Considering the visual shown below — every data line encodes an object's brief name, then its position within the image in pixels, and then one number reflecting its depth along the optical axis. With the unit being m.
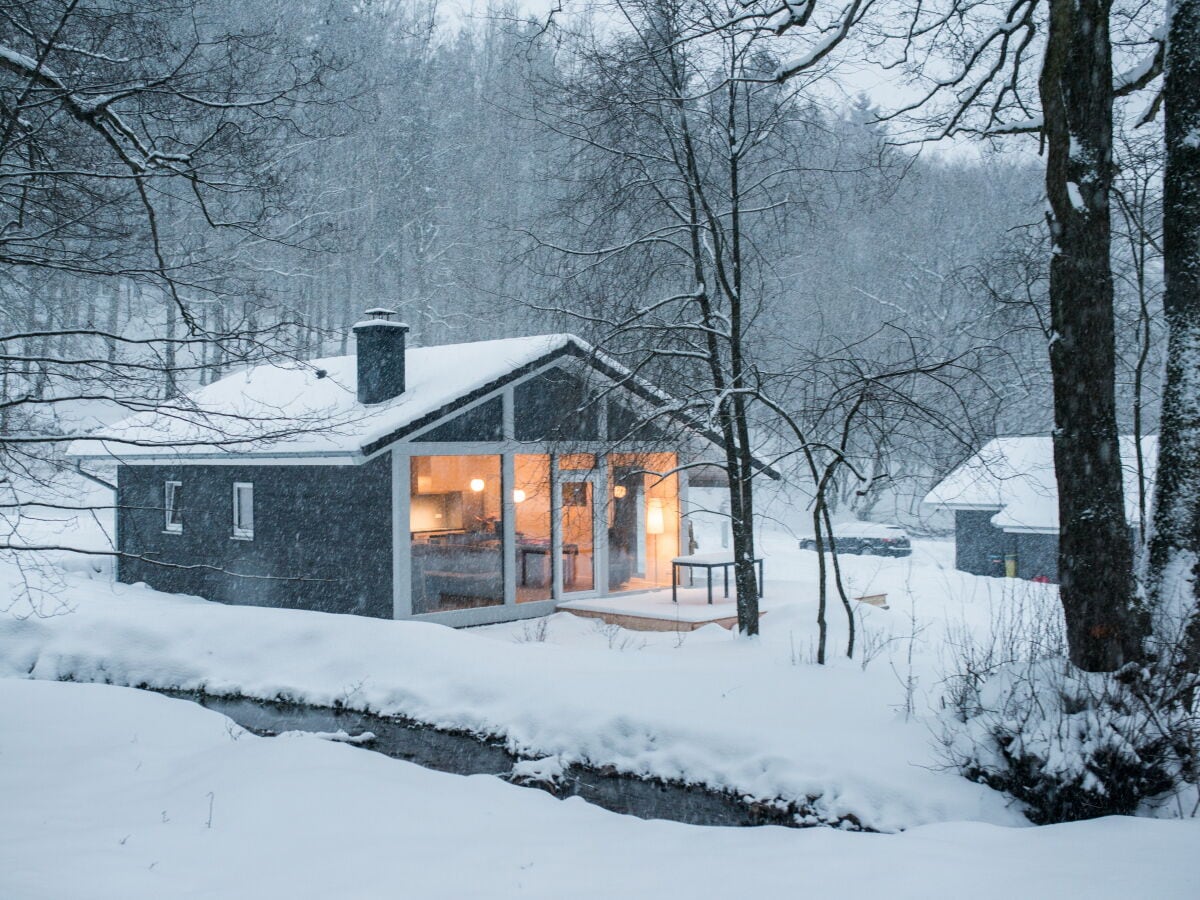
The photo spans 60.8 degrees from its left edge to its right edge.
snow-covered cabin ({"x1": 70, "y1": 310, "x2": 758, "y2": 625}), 13.63
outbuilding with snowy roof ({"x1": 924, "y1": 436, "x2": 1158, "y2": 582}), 22.31
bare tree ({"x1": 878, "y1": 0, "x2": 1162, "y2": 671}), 6.57
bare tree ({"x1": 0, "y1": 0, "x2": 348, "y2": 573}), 6.75
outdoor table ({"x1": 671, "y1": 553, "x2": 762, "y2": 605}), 14.95
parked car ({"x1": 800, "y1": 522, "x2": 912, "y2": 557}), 29.73
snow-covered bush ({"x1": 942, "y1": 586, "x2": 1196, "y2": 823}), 5.74
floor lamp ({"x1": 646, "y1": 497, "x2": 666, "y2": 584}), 16.94
